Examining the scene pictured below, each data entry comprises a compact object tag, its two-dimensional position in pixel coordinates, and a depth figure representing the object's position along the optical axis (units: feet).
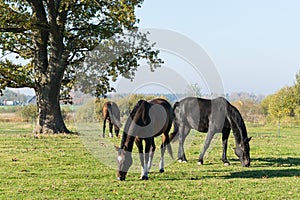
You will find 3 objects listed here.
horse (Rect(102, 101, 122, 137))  78.63
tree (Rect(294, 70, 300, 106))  171.81
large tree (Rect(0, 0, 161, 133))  79.71
